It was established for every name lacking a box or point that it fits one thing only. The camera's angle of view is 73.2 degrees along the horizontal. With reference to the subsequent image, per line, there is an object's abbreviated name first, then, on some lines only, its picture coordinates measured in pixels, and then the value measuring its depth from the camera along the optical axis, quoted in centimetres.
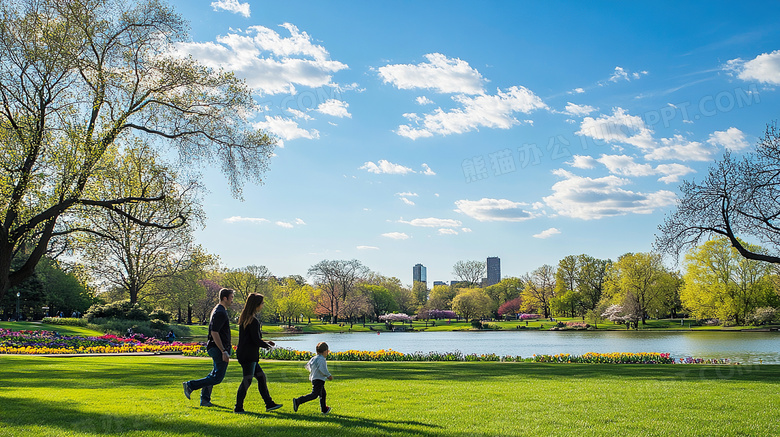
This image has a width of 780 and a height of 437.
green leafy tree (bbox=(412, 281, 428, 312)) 12106
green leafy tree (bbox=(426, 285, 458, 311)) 11356
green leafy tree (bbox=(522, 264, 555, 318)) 10075
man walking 799
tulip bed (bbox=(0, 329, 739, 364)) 2142
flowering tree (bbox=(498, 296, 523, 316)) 10956
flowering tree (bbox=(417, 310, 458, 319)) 10288
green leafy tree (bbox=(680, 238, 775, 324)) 6122
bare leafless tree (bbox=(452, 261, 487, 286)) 11912
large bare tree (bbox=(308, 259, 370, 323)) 9250
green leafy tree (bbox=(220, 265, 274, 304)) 8025
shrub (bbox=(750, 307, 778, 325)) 5716
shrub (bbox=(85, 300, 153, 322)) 3934
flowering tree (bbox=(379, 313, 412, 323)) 9475
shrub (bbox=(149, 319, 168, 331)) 4037
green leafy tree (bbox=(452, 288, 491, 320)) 9281
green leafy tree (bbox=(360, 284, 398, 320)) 10256
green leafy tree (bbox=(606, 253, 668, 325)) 6975
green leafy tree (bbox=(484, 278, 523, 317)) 11588
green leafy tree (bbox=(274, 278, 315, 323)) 8275
